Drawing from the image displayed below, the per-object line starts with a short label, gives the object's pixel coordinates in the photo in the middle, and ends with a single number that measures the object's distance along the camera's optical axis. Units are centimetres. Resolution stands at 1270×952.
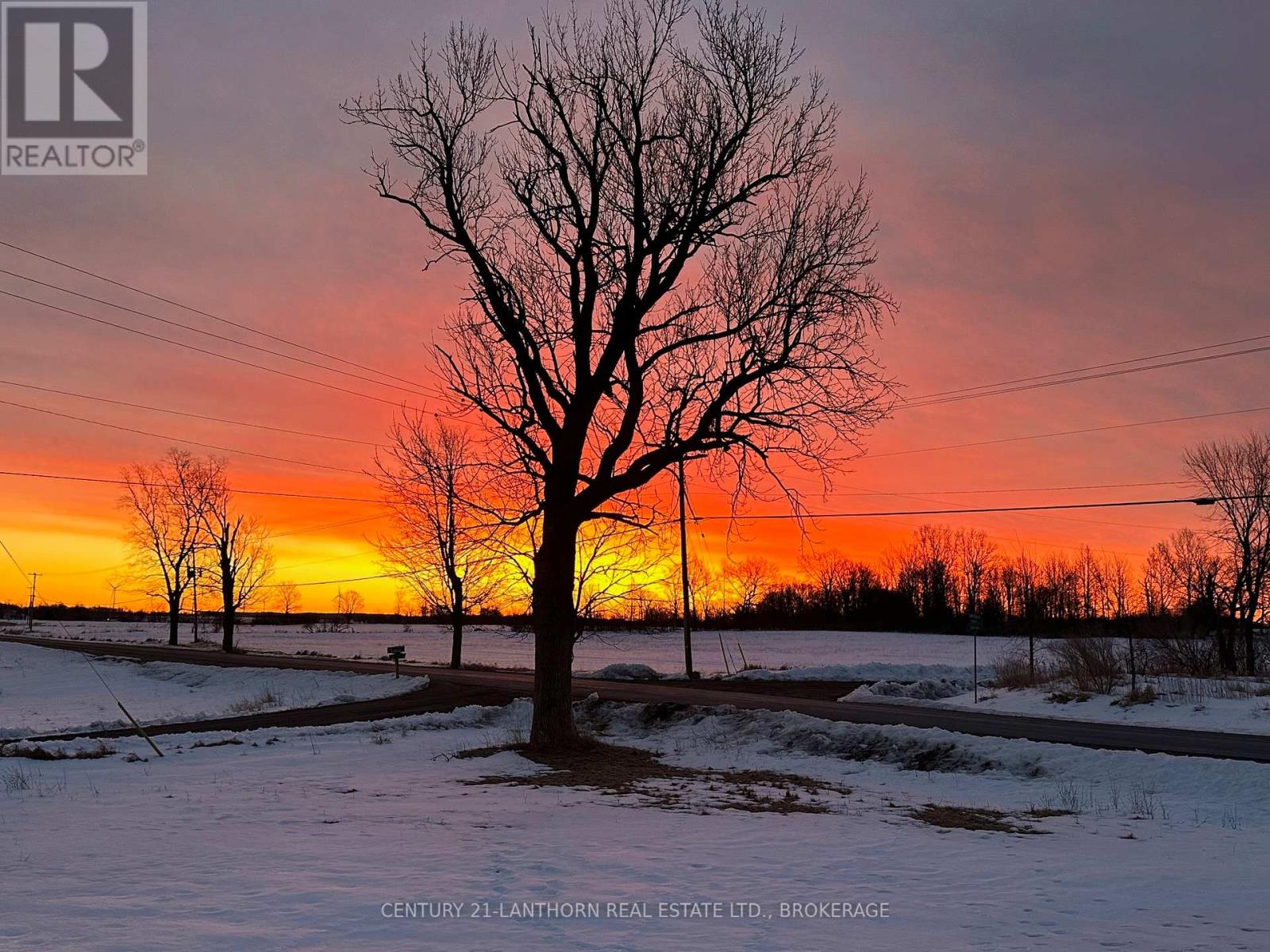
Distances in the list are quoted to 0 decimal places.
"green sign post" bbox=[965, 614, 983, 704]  3347
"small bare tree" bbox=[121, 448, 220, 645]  7350
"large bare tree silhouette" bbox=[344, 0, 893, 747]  1900
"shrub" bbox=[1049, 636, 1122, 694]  3388
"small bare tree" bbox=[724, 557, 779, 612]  13662
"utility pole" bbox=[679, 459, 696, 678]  4538
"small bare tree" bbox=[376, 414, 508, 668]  5075
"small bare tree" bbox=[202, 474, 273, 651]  6775
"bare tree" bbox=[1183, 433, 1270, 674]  5556
